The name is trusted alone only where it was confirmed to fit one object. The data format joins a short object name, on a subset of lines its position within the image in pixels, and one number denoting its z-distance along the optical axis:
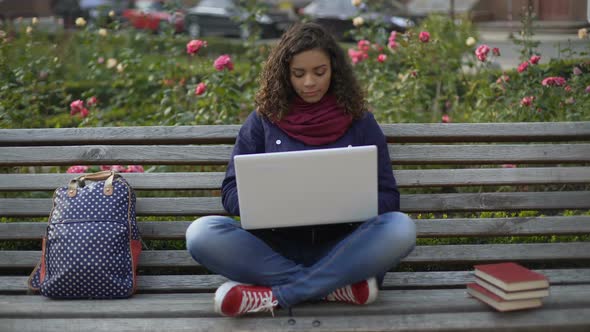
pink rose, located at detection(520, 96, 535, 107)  4.08
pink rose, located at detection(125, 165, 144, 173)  3.72
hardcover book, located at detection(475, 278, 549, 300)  2.51
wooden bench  3.08
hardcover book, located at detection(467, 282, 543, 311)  2.53
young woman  2.59
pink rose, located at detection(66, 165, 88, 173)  3.55
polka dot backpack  2.82
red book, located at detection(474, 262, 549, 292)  2.49
